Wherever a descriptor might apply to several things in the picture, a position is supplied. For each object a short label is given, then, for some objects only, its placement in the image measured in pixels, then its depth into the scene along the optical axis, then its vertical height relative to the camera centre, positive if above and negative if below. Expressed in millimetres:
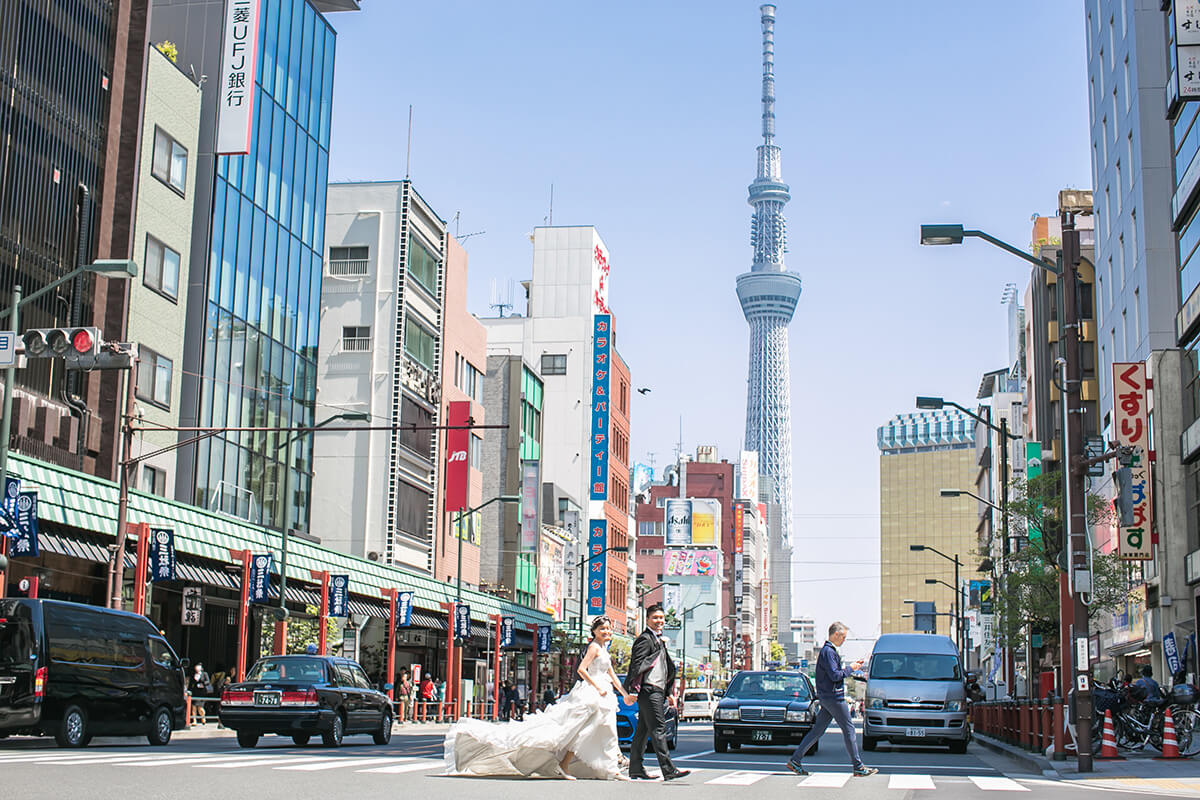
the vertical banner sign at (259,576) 37625 +1207
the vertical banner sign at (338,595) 43031 +884
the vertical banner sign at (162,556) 32344 +1448
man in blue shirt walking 18375 -661
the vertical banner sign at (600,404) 92750 +14314
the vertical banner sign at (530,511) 81612 +6584
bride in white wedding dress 15909 -1216
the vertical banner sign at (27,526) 26422 +1668
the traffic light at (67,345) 24562 +4615
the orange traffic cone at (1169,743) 22891 -1568
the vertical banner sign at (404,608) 48969 +616
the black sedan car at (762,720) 25328 -1492
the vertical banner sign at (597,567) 92062 +4037
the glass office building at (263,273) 46219 +11972
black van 20281 -812
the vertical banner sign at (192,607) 35812 +375
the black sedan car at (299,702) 23625 -1279
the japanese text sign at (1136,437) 40656 +5749
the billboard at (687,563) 165750 +7772
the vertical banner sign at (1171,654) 35875 -291
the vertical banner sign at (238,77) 46438 +17616
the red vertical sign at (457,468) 66375 +7228
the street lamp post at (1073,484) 20547 +2315
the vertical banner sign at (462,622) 54656 +212
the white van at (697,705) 67188 -3351
